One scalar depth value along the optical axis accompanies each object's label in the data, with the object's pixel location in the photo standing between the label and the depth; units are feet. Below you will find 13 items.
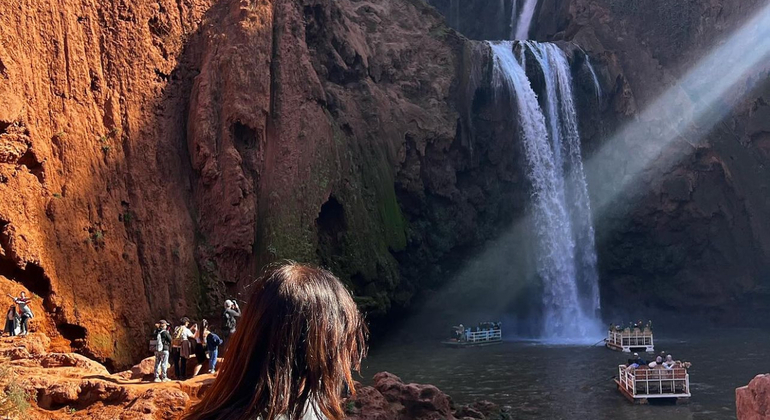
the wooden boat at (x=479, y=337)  103.44
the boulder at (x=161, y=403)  44.04
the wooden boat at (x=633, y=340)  95.09
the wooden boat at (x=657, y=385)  65.26
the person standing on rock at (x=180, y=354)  52.60
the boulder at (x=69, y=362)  50.85
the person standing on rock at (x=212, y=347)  52.90
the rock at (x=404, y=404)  51.96
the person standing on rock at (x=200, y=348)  55.06
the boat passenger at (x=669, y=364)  65.92
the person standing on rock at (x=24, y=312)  58.70
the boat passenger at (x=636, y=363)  67.97
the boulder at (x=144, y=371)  52.34
